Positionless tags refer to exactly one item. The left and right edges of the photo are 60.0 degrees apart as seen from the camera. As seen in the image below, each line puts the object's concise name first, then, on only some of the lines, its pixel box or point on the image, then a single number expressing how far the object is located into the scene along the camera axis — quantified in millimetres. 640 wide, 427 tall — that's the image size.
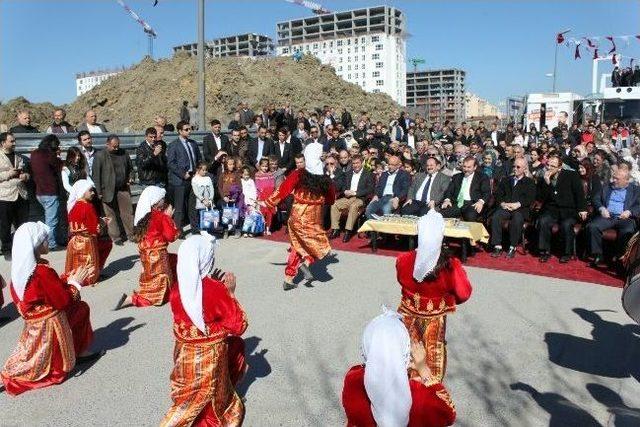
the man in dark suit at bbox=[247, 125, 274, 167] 12297
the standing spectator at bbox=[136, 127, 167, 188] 10367
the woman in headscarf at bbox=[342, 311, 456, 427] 2363
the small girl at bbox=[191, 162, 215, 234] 10430
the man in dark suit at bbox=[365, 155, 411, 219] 10102
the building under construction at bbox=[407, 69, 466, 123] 147875
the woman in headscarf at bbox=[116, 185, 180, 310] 6566
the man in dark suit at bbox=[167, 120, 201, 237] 10523
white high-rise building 124625
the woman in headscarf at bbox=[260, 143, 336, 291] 6988
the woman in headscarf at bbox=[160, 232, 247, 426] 3465
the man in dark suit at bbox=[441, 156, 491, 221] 9289
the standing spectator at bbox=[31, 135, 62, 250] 9008
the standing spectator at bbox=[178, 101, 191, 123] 17923
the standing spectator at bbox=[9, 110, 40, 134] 10180
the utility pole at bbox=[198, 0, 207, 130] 12766
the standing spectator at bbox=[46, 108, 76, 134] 10969
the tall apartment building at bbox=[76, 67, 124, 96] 150750
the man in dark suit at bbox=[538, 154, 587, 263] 8445
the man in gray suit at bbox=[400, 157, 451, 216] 9672
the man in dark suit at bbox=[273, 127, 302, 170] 12422
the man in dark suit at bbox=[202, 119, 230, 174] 11594
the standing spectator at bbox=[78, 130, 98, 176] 9594
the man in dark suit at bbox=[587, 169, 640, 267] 8055
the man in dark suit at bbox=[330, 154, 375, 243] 10289
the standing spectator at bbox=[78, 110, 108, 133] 11078
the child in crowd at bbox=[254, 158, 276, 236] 11008
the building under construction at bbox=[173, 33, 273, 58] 143500
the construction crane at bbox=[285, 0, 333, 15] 62447
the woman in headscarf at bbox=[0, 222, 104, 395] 4242
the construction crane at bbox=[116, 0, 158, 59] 66375
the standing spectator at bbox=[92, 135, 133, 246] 9578
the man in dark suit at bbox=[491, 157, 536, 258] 8789
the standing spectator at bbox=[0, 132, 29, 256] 8617
